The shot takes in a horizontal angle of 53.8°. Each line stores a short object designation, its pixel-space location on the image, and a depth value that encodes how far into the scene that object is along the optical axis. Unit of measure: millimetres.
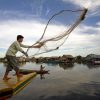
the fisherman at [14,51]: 4859
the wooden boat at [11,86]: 3896
